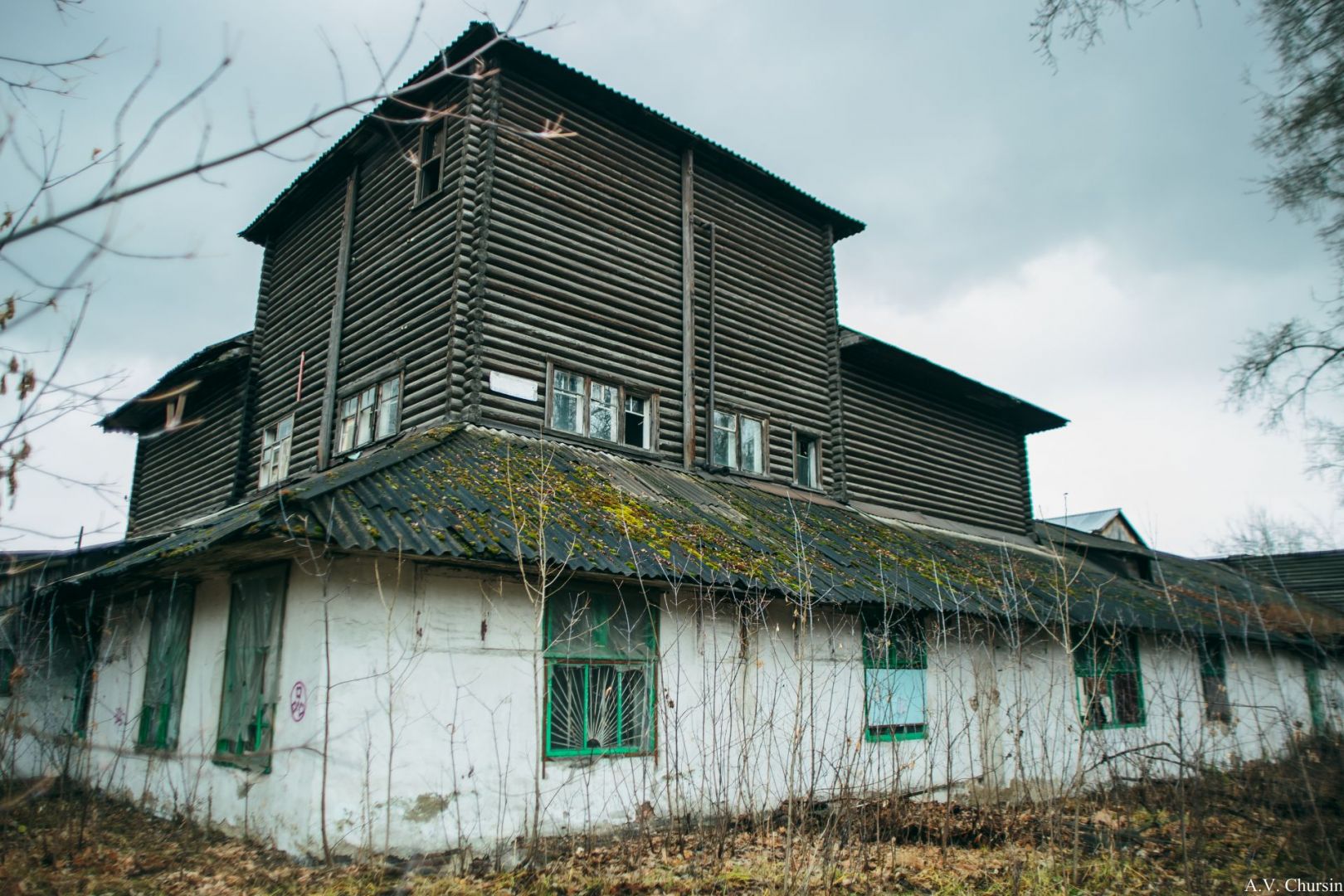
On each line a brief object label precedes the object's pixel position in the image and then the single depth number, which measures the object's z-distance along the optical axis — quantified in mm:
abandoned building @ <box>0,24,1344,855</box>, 8164
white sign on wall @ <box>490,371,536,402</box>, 12195
